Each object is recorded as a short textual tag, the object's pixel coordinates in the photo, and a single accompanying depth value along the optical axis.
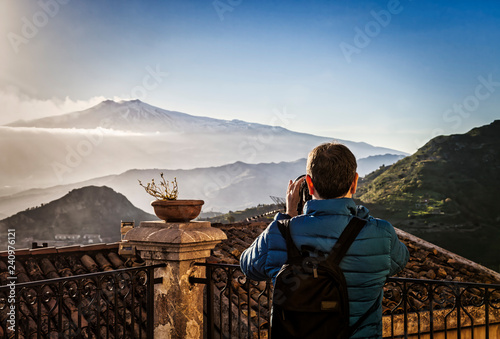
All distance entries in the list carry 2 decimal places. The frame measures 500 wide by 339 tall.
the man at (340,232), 1.85
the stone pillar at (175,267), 4.25
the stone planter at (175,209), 4.46
